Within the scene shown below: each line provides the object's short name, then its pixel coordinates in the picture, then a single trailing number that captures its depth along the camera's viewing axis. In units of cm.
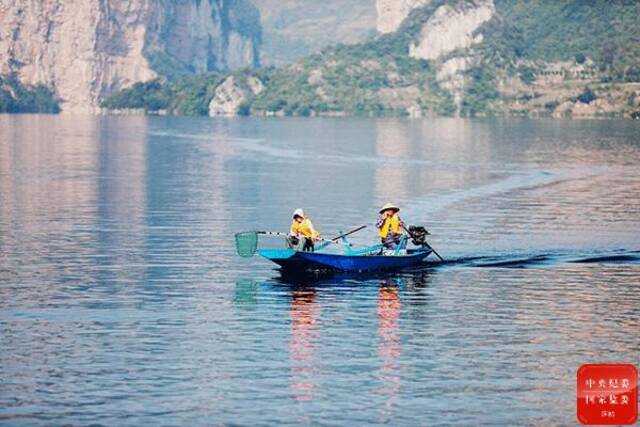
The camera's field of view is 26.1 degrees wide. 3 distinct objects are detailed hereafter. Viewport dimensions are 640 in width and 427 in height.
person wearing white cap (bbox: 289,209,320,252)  5325
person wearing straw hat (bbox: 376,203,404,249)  5447
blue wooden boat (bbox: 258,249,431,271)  5172
